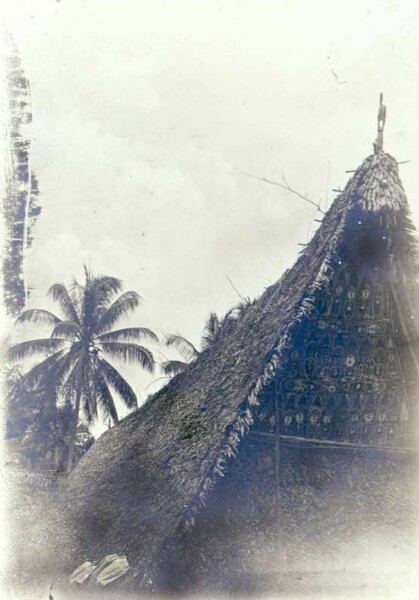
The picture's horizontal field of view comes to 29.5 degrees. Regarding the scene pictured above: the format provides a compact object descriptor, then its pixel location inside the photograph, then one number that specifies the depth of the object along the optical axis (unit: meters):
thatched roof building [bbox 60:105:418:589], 9.12
